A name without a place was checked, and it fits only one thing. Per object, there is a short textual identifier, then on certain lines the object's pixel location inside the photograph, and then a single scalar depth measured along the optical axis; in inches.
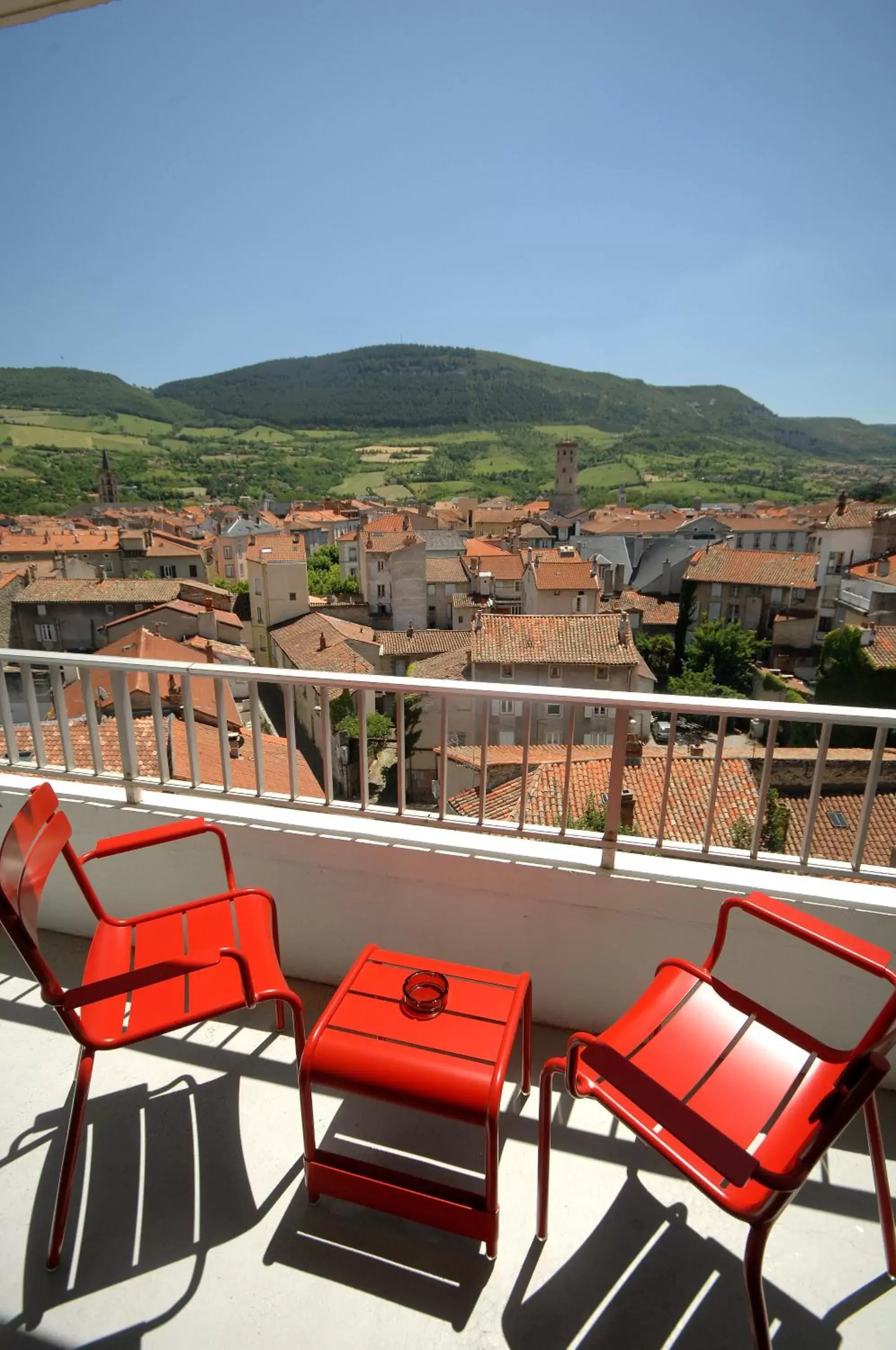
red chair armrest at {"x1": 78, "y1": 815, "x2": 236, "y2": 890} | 73.6
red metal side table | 55.3
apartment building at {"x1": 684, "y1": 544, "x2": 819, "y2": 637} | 1395.2
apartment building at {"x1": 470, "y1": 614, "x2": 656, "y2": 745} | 761.0
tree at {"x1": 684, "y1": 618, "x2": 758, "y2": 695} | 1306.6
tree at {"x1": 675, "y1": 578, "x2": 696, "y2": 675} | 1451.8
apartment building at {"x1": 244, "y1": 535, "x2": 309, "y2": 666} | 1176.2
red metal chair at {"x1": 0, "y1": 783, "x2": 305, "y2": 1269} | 53.6
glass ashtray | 64.4
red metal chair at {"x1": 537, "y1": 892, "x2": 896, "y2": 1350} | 41.3
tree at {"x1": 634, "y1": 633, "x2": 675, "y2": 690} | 1428.4
